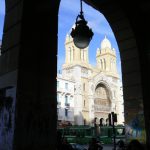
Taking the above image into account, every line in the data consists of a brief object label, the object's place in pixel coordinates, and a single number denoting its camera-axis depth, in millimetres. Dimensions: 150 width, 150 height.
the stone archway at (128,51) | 6047
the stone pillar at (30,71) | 4129
